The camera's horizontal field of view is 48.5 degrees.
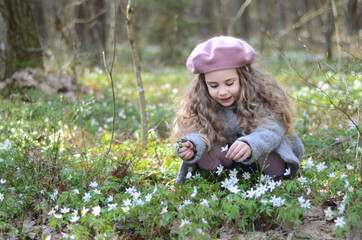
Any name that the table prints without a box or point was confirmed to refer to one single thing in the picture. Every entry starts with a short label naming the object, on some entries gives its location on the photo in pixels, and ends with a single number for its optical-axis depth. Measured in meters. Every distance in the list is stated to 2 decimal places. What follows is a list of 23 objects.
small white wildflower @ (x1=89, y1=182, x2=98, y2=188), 2.84
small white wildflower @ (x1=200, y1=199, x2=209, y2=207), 2.46
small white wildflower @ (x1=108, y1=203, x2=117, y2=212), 2.52
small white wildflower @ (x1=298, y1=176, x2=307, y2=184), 2.67
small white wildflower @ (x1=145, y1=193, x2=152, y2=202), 2.63
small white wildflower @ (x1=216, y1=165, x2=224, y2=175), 2.94
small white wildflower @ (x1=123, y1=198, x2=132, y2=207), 2.57
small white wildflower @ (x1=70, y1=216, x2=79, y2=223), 2.44
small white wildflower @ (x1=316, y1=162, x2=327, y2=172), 2.81
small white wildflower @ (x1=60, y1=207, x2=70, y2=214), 2.58
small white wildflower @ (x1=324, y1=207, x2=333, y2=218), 2.38
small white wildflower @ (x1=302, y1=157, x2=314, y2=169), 2.83
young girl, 2.97
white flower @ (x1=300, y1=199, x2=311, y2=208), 2.39
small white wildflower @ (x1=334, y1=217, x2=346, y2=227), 2.21
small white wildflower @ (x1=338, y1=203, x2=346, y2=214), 2.33
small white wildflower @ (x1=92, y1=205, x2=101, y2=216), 2.47
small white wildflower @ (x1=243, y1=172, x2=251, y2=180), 2.94
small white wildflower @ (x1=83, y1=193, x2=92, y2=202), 2.71
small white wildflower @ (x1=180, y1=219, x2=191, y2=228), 2.32
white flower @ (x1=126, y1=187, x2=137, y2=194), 2.78
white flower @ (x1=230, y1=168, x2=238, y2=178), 2.91
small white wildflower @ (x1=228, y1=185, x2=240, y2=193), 2.55
